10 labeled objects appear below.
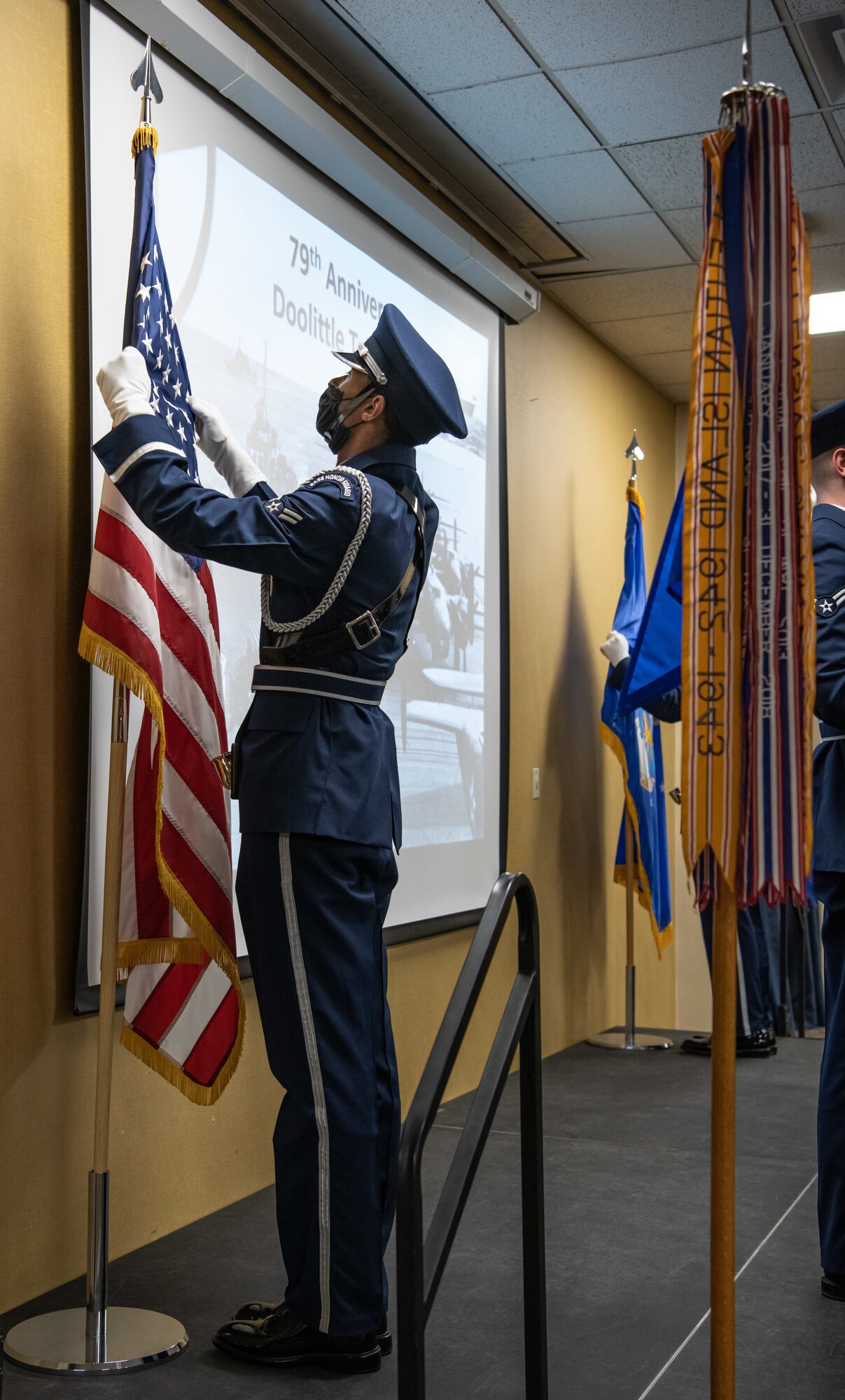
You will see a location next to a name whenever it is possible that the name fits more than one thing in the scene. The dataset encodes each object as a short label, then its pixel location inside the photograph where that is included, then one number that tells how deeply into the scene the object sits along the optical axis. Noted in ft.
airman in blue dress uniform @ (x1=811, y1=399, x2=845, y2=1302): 7.48
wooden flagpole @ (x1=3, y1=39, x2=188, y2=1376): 6.53
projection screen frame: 7.74
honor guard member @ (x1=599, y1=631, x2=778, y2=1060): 15.28
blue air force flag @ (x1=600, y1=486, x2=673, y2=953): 15.67
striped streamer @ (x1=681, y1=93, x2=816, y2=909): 4.33
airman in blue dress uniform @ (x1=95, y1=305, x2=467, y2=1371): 6.40
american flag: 6.79
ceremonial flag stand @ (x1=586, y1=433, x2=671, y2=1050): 15.90
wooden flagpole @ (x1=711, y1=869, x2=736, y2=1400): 4.19
